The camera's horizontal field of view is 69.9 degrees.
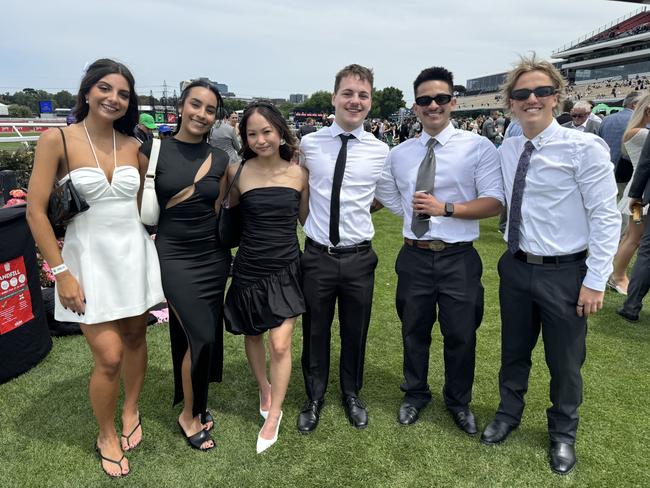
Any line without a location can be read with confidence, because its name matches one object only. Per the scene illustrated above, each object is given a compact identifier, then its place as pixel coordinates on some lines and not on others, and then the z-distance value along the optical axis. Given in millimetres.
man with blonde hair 2430
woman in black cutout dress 2641
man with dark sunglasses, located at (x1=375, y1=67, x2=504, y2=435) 2795
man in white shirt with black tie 2863
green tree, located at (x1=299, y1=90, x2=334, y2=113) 117038
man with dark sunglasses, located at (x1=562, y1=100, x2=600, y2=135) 7793
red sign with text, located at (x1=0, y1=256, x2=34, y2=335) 3449
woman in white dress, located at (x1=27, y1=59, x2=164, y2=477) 2398
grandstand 63406
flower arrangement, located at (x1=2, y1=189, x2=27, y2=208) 4941
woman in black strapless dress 2805
